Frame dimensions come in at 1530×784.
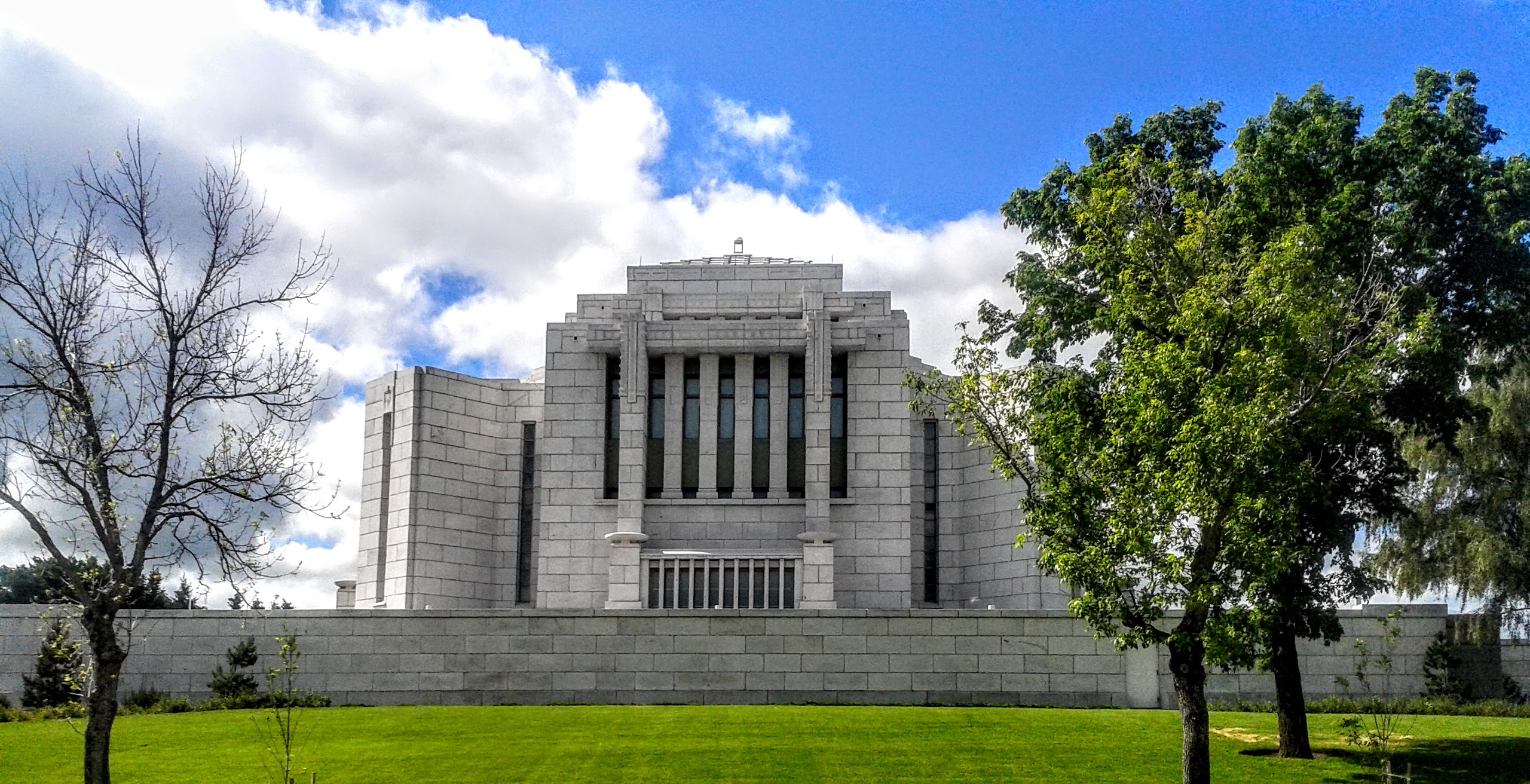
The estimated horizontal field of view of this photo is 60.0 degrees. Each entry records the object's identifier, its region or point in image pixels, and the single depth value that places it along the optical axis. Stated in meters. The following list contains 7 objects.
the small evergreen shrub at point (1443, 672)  34.19
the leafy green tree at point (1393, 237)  24.97
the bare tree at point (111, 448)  18.00
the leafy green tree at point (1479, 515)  32.09
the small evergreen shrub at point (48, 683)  34.34
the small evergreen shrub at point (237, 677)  34.75
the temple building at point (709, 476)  44.91
